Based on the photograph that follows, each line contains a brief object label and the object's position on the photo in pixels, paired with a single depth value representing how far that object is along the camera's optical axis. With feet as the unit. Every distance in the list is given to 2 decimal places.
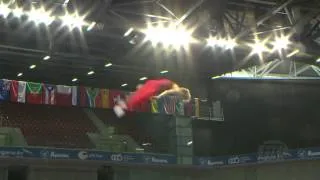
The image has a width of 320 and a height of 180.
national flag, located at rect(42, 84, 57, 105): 84.75
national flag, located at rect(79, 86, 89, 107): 87.61
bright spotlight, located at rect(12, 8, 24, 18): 53.16
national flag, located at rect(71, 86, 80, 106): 86.84
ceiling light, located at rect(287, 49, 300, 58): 65.69
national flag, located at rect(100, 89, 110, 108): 90.63
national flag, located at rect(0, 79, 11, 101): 80.12
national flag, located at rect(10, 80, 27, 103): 81.29
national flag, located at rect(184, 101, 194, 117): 91.50
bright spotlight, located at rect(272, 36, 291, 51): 63.62
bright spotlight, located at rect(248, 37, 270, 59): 65.62
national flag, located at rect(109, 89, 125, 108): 91.61
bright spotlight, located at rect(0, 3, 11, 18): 52.54
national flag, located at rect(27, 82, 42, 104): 83.20
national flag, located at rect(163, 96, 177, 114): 90.48
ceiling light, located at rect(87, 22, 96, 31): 56.44
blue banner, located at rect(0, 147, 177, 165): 70.59
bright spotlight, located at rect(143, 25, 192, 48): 58.54
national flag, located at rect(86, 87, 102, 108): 88.99
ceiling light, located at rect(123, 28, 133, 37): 60.77
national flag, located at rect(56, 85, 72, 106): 85.69
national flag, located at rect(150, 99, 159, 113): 90.99
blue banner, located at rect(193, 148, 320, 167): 79.97
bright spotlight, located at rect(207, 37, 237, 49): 61.57
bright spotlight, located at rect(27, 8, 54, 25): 53.57
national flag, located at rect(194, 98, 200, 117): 92.20
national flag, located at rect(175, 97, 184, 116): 90.99
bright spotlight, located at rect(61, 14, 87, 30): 54.44
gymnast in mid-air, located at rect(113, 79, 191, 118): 46.57
